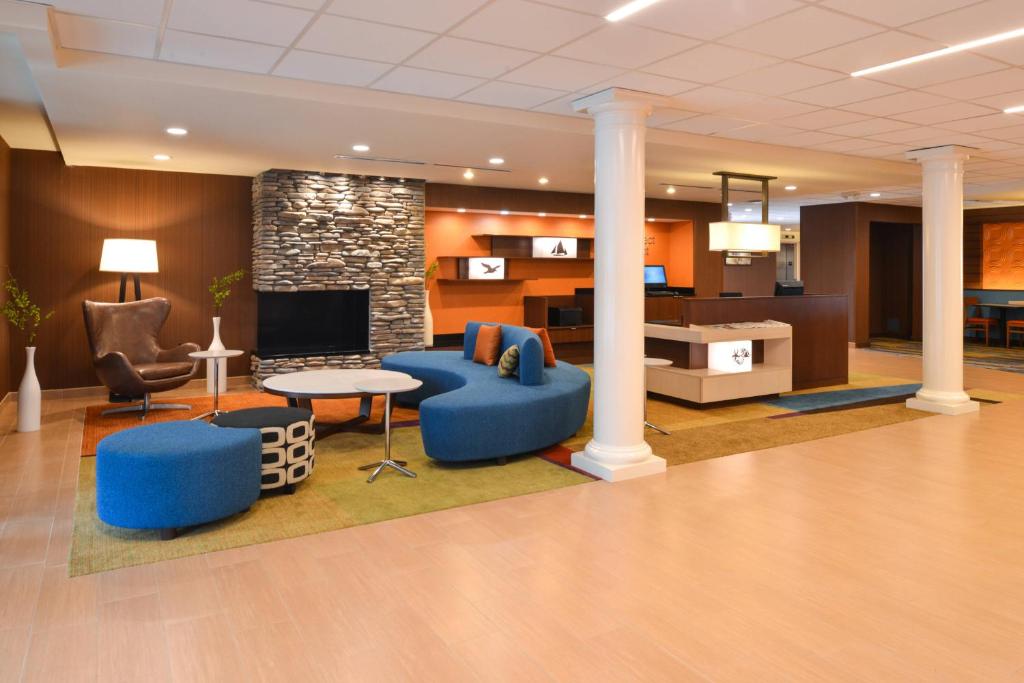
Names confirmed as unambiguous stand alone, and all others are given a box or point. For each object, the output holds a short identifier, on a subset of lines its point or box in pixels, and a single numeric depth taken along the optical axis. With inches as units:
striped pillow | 236.5
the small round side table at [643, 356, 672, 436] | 238.8
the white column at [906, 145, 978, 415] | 289.1
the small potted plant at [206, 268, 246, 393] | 304.9
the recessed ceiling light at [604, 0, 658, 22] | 134.3
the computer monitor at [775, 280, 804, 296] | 345.4
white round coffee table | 201.2
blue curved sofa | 195.8
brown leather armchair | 263.9
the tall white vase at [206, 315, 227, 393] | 297.9
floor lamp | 288.7
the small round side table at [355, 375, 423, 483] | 192.7
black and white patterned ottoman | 171.6
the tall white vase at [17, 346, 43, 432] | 242.7
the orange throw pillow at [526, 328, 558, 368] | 255.8
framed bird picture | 410.6
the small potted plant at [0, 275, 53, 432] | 242.8
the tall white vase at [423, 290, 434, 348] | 375.2
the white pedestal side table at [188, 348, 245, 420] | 265.3
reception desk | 308.8
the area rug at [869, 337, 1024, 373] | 431.8
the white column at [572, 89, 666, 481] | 195.5
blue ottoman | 145.2
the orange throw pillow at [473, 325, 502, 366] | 272.4
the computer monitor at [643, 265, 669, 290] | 477.4
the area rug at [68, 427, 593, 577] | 143.4
